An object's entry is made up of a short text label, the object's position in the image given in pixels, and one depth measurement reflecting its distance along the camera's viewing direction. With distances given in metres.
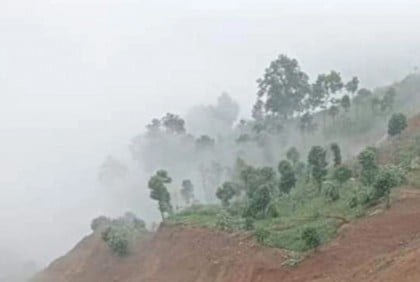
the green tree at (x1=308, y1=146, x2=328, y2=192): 56.50
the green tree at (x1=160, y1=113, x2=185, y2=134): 94.62
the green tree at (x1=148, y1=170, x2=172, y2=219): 61.16
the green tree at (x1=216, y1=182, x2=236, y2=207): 62.78
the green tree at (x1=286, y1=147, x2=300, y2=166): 69.56
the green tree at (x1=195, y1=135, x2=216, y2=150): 95.00
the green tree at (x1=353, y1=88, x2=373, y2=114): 85.94
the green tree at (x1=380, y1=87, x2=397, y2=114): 79.01
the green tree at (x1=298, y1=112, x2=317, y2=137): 82.56
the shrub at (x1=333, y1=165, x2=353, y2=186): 53.25
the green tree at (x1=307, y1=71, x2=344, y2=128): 81.19
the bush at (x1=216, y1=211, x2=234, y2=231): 53.06
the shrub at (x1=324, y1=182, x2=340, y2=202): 51.73
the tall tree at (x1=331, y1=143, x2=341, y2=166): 59.20
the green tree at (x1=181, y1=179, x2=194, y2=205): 79.56
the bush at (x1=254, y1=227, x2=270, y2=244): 48.31
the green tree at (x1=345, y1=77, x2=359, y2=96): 84.06
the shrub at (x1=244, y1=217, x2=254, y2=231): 51.65
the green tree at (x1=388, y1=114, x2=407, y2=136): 59.94
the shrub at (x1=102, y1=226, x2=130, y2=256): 58.88
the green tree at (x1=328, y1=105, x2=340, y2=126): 78.56
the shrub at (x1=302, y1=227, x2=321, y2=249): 43.56
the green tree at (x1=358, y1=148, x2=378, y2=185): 51.78
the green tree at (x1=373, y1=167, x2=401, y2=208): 45.78
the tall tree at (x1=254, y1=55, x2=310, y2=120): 87.00
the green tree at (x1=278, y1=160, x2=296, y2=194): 56.41
